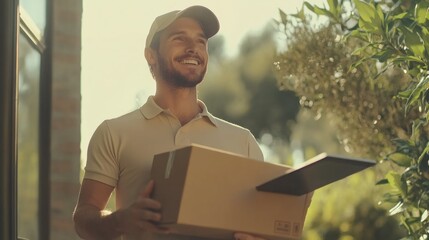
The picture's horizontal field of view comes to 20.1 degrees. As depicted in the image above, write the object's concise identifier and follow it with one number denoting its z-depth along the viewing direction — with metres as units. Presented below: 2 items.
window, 5.30
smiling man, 3.65
